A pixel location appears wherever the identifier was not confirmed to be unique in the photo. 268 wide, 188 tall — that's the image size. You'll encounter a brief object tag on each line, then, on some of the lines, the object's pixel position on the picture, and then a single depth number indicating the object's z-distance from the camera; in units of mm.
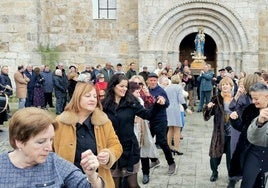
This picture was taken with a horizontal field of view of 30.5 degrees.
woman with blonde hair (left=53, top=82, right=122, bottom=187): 4266
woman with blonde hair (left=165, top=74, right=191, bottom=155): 9477
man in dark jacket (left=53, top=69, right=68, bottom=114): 14297
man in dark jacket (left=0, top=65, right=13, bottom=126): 11805
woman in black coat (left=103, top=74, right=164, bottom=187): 5742
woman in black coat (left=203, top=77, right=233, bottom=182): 7195
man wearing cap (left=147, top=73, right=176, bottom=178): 8148
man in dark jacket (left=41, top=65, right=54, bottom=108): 15445
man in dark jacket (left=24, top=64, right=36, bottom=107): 14836
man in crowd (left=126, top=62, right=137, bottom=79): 16145
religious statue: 18062
